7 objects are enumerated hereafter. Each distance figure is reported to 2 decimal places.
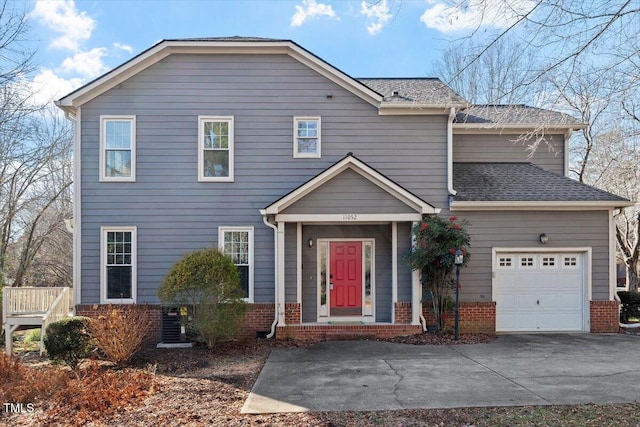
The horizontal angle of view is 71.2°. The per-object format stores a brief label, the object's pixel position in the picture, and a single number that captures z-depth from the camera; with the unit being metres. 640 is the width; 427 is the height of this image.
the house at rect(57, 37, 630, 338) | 10.91
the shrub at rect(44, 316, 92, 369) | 8.05
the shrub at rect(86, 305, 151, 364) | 8.22
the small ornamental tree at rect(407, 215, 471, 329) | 10.00
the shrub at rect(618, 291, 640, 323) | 12.95
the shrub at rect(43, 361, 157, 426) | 5.64
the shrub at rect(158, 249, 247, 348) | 9.17
